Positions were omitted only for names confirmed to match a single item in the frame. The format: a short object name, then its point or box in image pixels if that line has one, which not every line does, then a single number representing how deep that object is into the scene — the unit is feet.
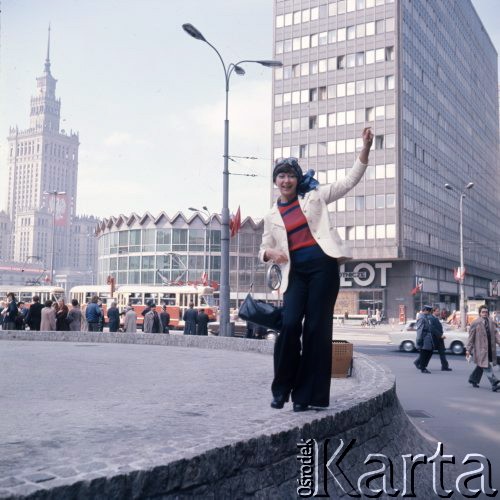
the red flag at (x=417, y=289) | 168.92
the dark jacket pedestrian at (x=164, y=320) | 75.56
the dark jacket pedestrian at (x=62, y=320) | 64.03
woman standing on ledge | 13.20
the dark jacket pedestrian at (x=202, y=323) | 75.36
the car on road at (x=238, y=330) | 84.31
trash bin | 26.32
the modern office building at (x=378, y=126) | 187.83
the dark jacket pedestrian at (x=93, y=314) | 68.16
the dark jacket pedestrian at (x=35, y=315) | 65.36
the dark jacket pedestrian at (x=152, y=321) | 71.15
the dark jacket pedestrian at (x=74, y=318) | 63.67
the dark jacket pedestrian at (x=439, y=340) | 50.78
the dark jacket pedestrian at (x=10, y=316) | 68.59
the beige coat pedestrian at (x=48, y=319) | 63.16
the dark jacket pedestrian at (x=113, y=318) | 72.64
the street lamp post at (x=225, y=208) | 57.50
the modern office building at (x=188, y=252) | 238.27
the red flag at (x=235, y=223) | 83.71
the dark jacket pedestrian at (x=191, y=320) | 75.56
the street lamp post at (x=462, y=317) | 111.24
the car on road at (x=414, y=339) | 71.56
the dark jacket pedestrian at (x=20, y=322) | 70.44
